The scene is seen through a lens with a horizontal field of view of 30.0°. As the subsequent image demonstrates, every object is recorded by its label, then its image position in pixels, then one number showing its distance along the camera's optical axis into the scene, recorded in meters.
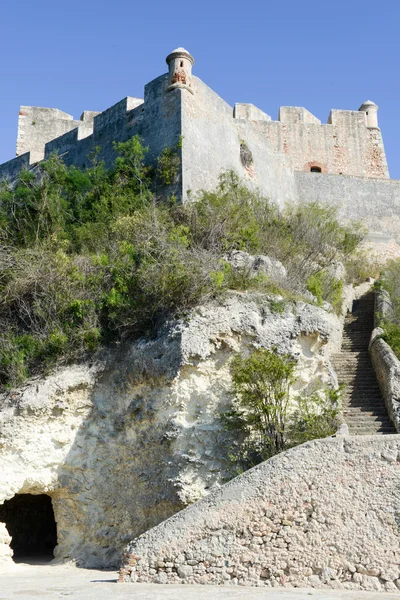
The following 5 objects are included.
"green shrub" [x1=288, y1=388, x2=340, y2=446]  12.44
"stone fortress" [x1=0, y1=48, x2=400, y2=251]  18.69
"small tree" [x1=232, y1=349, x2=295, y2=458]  12.58
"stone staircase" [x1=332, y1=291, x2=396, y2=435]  13.75
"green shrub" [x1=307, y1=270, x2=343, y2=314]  17.97
